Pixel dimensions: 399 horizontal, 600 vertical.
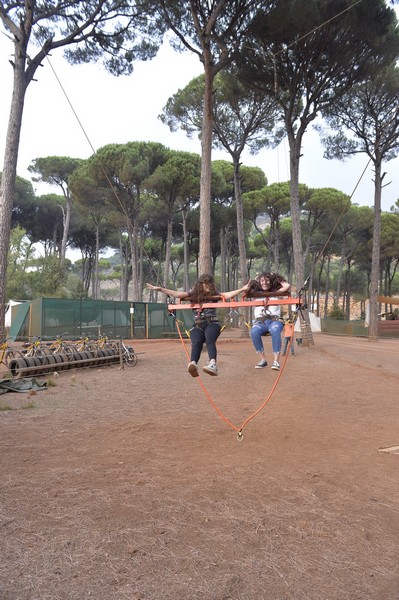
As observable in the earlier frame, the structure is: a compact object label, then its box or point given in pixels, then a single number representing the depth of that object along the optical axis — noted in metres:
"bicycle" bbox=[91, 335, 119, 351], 12.55
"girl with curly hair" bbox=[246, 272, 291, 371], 5.38
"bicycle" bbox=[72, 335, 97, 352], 11.96
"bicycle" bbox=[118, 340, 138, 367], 12.19
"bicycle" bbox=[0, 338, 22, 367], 9.82
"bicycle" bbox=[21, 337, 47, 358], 10.43
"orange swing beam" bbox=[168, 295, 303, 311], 4.96
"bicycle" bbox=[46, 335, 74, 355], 11.15
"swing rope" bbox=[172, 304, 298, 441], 4.84
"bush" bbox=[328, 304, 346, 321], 36.41
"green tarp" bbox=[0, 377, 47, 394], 7.95
